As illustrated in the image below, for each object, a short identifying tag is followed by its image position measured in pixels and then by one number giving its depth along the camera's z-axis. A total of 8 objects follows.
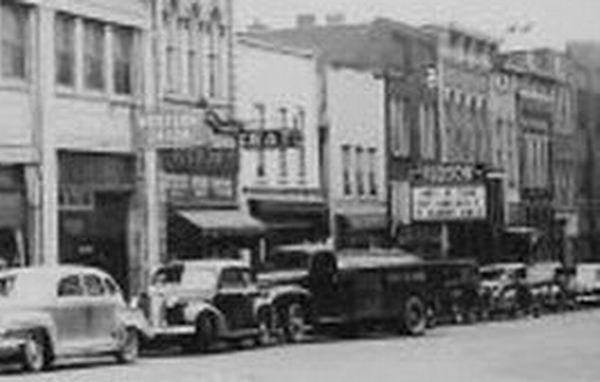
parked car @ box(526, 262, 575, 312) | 52.66
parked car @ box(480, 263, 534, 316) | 49.47
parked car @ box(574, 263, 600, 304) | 56.59
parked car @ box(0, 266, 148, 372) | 27.22
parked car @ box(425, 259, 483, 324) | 41.25
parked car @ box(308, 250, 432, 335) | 37.34
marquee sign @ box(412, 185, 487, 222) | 59.06
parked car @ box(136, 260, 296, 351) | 32.75
